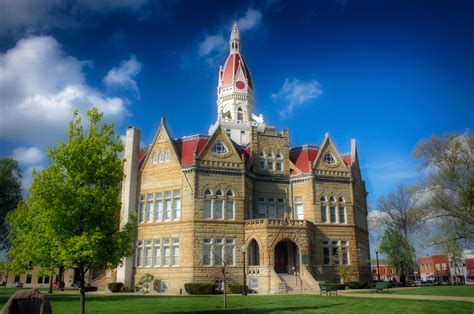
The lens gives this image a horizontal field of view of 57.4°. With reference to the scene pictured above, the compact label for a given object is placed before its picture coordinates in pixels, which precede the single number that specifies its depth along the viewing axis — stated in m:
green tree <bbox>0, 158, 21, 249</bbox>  49.91
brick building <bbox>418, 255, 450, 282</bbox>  104.12
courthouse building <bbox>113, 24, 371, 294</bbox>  38.62
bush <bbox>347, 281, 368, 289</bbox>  40.22
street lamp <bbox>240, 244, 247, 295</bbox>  32.93
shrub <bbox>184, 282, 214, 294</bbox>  35.50
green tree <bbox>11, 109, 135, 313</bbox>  17.77
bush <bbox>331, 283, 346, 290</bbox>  38.59
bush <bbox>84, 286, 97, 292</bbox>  42.92
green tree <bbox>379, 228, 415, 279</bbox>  52.72
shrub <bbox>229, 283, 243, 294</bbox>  36.06
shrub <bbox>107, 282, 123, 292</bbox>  38.78
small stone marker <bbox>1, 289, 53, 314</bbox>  12.59
